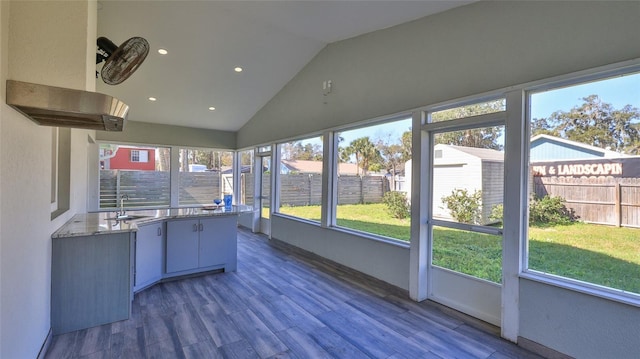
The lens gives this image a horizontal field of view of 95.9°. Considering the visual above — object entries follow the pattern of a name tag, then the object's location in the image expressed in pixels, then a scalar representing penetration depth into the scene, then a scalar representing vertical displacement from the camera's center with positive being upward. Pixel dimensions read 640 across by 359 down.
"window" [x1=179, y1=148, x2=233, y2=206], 7.21 +0.04
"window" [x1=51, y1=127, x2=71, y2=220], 2.89 +0.03
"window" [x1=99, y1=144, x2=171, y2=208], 6.31 +0.02
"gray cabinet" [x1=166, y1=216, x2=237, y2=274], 3.68 -0.90
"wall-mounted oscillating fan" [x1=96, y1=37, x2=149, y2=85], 2.38 +0.98
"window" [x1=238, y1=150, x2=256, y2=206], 7.10 -0.01
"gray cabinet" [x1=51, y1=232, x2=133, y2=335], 2.45 -0.93
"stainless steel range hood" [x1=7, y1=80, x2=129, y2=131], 1.51 +0.40
